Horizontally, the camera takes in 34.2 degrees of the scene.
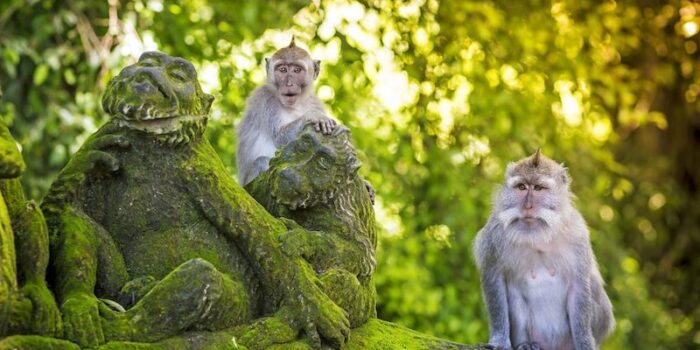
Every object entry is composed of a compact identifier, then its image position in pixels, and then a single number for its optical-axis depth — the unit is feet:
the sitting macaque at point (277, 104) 24.93
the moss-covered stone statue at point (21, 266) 13.47
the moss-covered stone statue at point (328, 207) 16.98
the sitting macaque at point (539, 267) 20.21
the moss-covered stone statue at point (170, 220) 15.24
